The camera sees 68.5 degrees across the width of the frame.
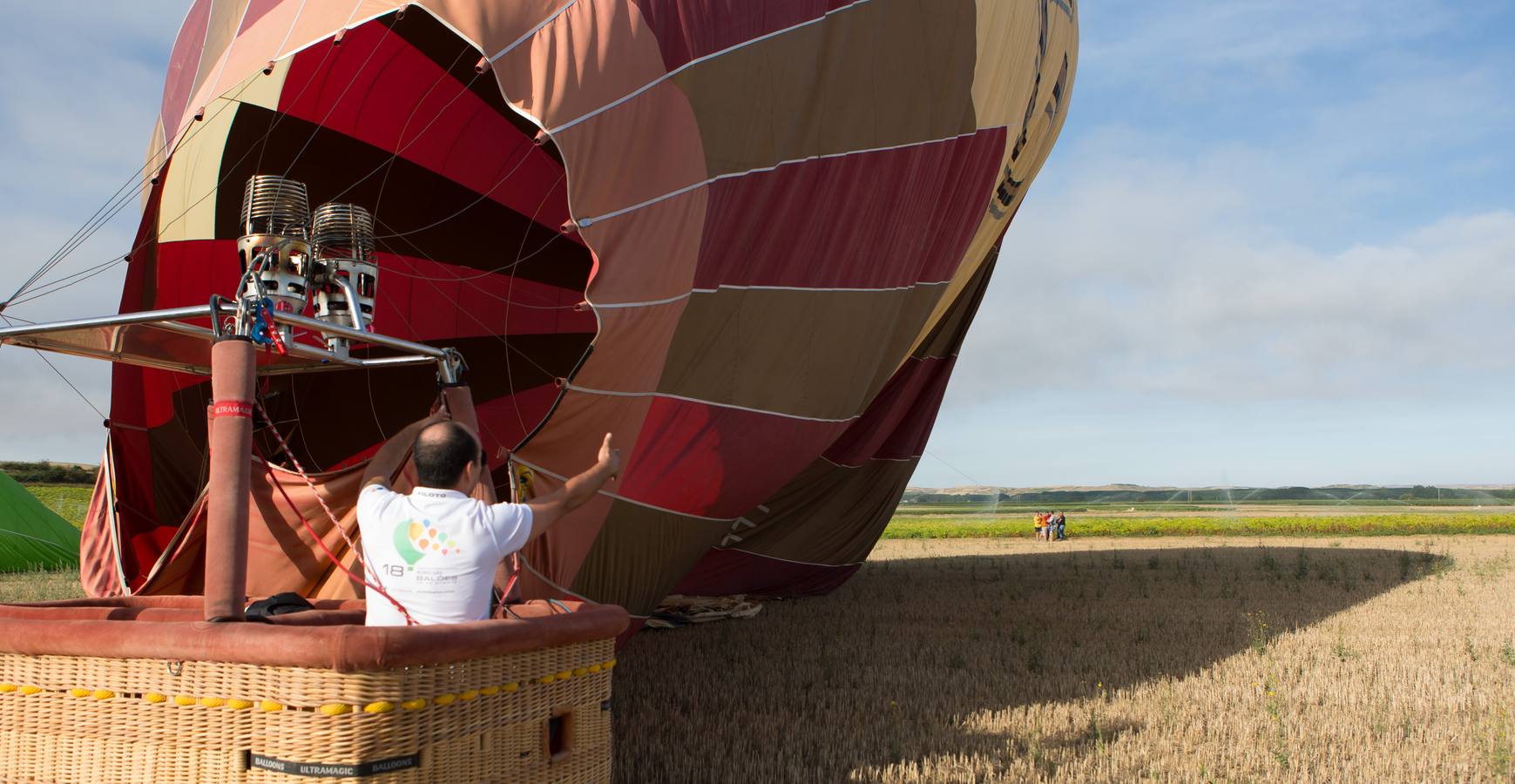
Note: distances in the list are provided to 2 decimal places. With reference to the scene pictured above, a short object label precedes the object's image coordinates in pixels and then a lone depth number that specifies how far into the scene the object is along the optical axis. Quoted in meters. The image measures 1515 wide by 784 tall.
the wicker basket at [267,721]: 2.31
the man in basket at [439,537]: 2.68
